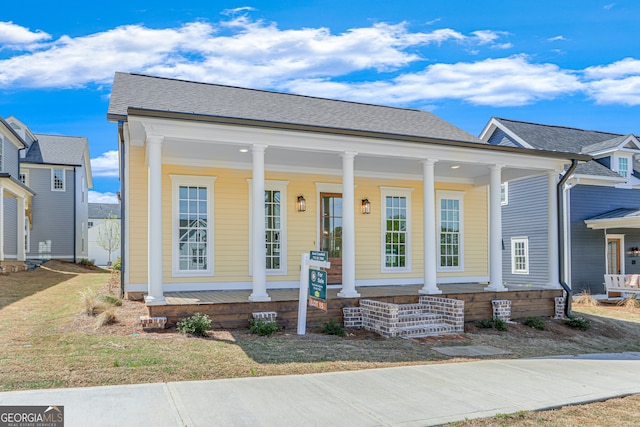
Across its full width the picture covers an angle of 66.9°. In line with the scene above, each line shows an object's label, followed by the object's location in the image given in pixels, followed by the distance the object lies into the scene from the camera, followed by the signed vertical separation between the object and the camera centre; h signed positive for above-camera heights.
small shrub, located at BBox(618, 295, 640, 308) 14.74 -2.38
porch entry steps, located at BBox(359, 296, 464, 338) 8.55 -1.68
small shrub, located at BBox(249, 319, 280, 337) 7.89 -1.62
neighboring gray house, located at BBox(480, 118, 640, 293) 16.67 +0.38
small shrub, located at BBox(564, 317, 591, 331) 10.61 -2.14
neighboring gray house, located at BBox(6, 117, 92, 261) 26.23 +1.82
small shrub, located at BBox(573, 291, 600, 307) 14.91 -2.30
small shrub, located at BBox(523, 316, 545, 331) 10.14 -2.03
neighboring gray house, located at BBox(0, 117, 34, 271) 17.66 +1.40
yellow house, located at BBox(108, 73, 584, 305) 8.76 +0.90
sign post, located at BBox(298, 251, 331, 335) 8.10 -0.87
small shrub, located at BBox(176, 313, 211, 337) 7.47 -1.51
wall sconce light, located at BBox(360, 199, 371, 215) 12.25 +0.54
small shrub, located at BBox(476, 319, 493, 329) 9.80 -1.98
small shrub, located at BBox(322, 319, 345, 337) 8.40 -1.77
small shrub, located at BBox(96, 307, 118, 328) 7.55 -1.41
